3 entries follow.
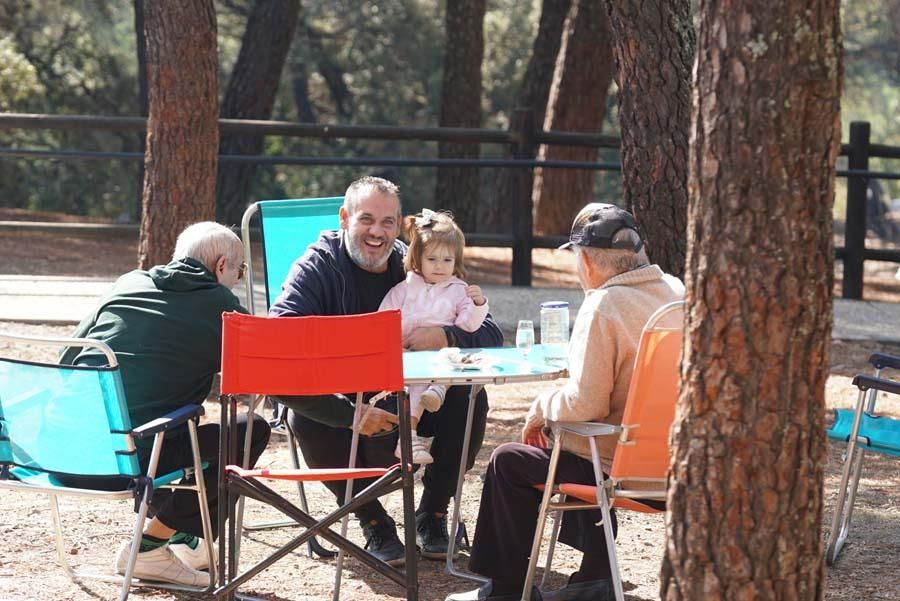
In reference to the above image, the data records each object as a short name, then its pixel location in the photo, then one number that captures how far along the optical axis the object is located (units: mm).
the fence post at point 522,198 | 15219
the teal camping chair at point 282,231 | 8094
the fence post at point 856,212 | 15195
